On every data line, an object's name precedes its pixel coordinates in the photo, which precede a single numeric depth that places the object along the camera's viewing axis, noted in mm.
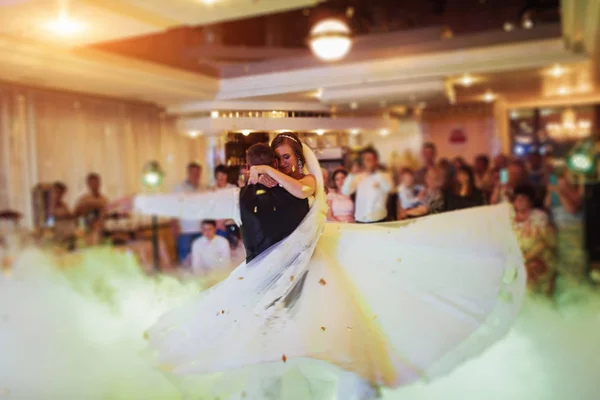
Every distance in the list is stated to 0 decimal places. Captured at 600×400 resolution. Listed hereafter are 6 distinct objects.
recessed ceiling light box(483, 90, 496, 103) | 6154
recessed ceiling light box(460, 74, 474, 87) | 4586
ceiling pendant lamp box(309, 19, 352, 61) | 4059
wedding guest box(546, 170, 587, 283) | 3951
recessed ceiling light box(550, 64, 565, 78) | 4637
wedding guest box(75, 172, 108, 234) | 4742
